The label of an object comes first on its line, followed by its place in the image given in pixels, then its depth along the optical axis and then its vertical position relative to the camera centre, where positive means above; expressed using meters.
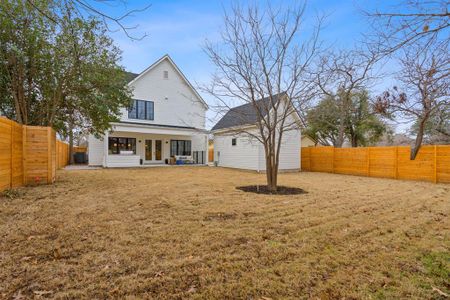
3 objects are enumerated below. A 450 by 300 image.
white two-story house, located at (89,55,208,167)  17.64 +2.09
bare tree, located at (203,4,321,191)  7.76 +3.27
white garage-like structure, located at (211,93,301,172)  15.45 +0.35
